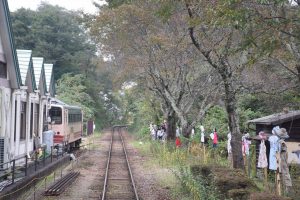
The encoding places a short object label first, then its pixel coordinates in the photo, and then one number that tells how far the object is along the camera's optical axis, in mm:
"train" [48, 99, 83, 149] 28067
